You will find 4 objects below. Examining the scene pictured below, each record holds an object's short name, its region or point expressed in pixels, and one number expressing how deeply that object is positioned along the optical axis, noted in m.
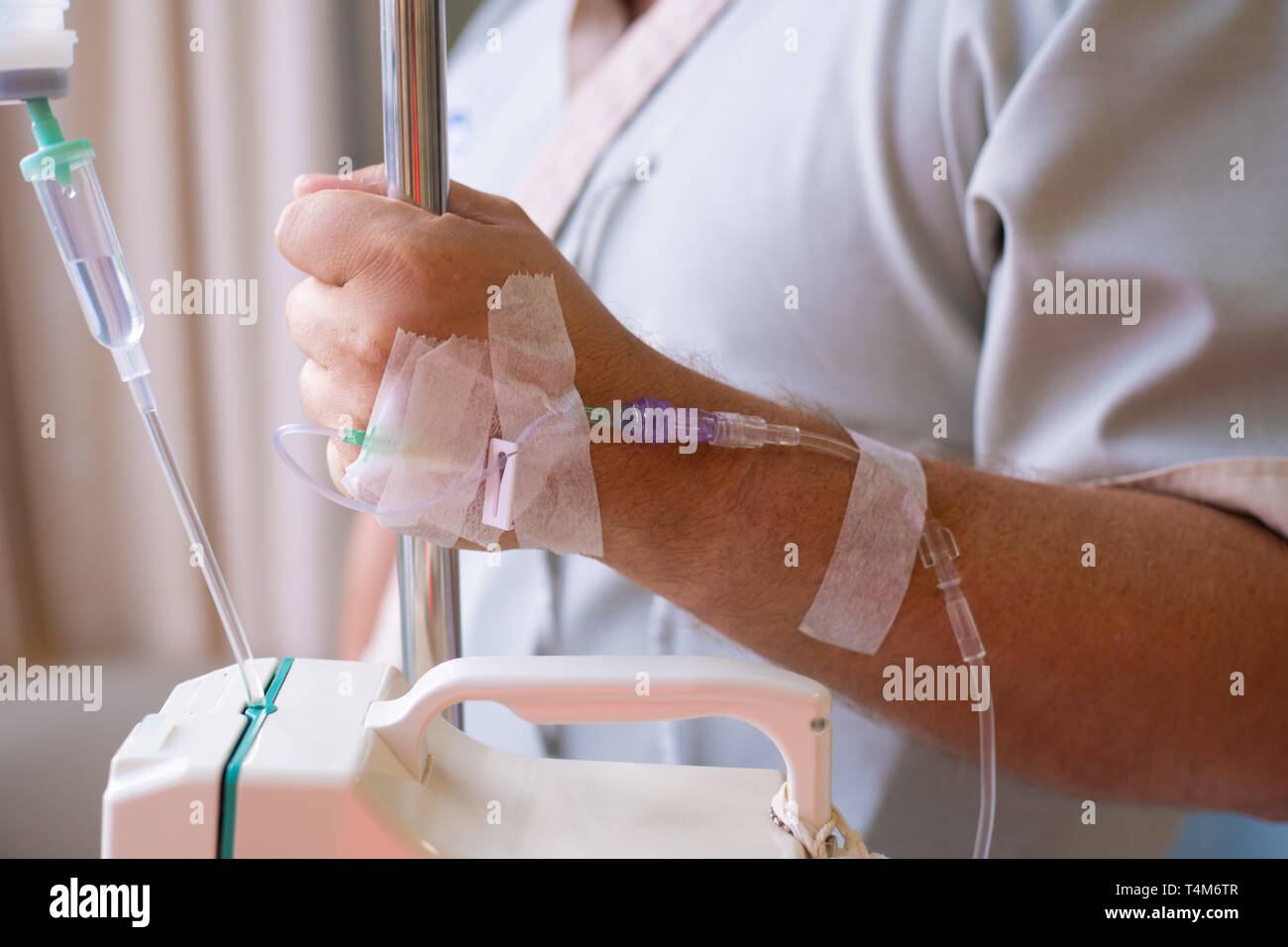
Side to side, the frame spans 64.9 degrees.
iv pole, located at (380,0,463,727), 0.48
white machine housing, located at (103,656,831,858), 0.42
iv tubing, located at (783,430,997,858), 0.58
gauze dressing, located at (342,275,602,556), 0.47
